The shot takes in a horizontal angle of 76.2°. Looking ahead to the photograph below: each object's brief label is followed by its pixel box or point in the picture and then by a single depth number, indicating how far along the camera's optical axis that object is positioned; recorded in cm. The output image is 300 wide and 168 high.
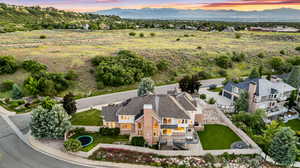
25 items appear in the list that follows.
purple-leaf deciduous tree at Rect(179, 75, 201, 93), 4494
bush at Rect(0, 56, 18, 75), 5147
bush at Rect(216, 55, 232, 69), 7231
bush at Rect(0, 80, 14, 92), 4699
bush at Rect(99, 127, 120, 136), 3006
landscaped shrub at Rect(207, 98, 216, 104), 4209
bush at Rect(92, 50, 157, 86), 5284
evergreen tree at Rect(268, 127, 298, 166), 2406
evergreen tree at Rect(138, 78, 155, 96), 4050
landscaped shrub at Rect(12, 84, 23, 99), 4250
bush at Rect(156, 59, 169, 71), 6481
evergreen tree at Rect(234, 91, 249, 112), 3722
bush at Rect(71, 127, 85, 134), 3097
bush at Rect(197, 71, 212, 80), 6256
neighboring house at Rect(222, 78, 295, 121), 3825
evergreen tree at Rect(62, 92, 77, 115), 3297
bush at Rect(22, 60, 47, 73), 5253
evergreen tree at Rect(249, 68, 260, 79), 5324
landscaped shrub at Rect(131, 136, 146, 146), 2765
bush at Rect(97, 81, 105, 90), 5109
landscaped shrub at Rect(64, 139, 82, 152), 2547
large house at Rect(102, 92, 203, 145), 2795
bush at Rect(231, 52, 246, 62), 7725
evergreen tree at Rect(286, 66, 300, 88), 4682
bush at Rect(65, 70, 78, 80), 5157
